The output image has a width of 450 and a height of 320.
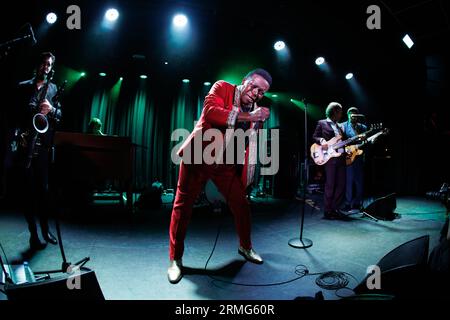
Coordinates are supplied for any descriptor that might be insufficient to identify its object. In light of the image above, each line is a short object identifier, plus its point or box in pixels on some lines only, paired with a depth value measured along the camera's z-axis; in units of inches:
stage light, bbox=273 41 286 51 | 286.6
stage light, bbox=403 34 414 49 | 268.4
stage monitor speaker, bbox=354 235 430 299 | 62.2
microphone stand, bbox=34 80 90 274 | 84.0
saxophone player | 108.5
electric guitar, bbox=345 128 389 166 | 200.7
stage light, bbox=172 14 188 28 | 242.5
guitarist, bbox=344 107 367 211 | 210.4
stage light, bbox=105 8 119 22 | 230.8
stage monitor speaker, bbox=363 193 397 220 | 188.4
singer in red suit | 92.0
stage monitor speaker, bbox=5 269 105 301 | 53.6
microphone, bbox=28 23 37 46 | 76.8
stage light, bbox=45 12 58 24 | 216.4
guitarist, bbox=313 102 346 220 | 193.8
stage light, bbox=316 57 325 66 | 316.2
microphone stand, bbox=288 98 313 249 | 127.1
